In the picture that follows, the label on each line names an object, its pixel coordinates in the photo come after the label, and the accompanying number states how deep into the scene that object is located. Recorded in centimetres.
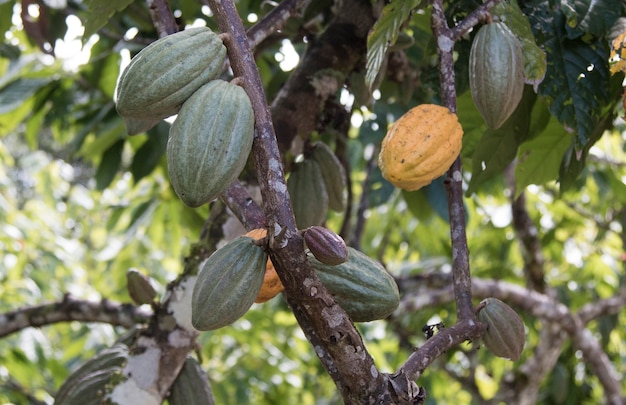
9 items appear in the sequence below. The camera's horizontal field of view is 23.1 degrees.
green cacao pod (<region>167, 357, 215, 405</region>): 260
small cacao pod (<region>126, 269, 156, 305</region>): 269
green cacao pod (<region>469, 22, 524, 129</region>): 226
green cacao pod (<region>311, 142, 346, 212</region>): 286
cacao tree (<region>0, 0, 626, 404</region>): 203
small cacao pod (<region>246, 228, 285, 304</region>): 221
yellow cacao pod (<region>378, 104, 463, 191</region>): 229
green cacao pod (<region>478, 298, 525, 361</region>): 217
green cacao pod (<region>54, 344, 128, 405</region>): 259
